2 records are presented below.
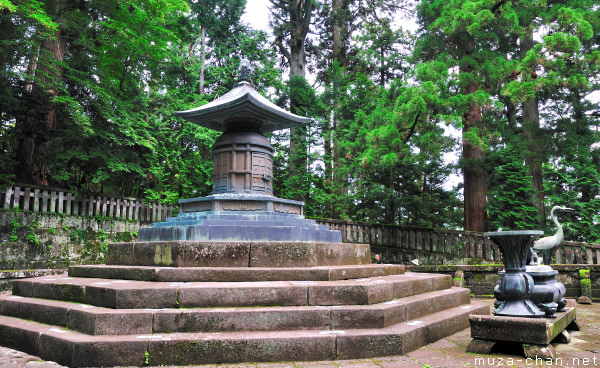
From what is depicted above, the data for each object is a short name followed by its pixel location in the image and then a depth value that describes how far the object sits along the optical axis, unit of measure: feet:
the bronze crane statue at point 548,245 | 20.21
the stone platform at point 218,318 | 12.59
